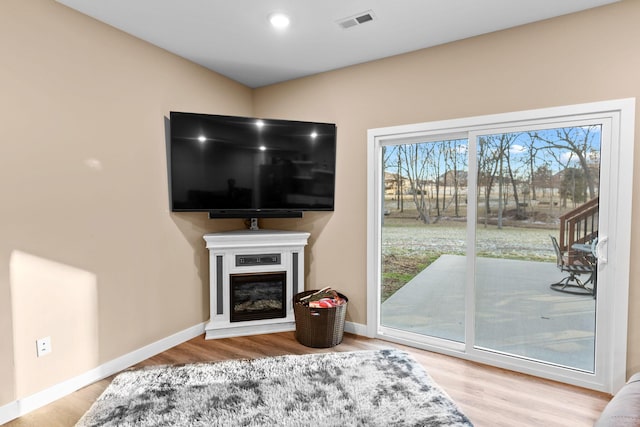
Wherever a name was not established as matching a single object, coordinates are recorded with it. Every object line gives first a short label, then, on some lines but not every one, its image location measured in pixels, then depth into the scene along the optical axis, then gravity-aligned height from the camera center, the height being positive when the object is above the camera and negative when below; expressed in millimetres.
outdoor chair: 2352 -496
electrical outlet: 2123 -942
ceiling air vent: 2316 +1338
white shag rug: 1933 -1274
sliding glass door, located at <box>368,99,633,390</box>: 2254 -292
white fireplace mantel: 3127 -621
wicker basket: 2891 -1088
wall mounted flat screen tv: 2939 +354
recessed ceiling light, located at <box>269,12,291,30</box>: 2318 +1328
